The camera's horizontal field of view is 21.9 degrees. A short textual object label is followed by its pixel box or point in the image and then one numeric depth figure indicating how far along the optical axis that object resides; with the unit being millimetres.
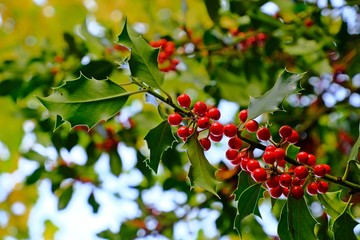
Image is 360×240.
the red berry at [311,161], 606
